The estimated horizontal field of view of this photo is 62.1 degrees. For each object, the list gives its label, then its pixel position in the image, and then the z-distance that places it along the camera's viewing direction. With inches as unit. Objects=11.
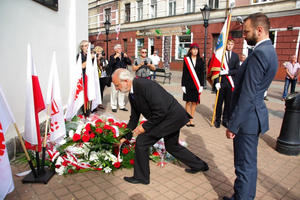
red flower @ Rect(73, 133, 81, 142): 143.3
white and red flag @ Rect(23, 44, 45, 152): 122.7
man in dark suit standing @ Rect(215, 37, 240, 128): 239.8
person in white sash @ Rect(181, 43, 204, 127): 238.2
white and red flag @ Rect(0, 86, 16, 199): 99.3
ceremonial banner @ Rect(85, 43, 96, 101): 211.3
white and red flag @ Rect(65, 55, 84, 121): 180.7
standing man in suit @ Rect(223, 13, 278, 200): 95.3
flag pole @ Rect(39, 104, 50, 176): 137.4
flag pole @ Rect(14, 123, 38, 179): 128.2
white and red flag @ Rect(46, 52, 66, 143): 138.6
